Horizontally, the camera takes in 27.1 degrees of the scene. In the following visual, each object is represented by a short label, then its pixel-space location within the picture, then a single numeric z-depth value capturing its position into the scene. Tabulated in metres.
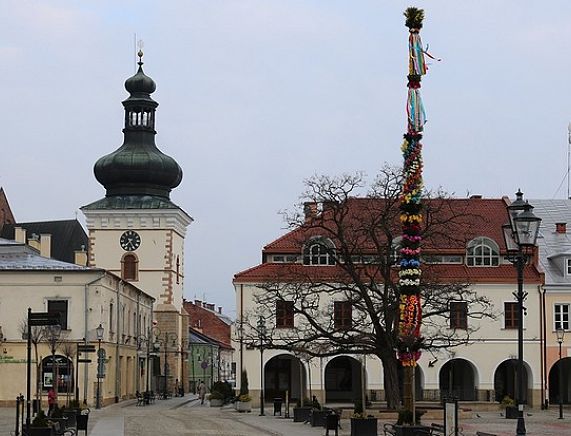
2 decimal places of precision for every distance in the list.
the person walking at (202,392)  68.32
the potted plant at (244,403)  51.44
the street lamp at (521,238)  22.83
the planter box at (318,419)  38.12
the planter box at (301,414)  41.25
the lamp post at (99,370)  55.12
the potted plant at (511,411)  45.43
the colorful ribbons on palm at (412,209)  27.95
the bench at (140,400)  62.72
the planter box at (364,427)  31.28
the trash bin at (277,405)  48.50
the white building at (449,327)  56.91
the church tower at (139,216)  81.44
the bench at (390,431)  28.31
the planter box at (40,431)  26.27
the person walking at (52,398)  41.18
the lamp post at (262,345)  46.53
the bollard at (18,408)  27.98
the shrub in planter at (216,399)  61.26
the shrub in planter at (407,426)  27.15
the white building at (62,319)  56.47
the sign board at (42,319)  26.56
